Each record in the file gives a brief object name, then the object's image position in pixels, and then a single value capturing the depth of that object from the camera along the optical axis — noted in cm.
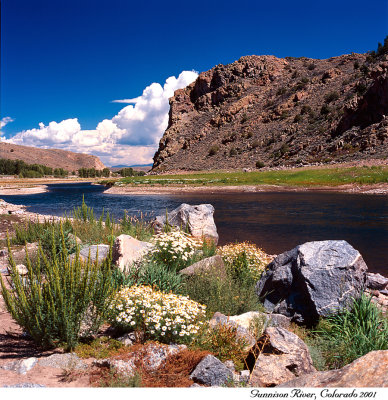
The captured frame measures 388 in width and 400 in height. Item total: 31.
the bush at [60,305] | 491
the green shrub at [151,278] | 673
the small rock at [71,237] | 1033
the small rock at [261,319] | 570
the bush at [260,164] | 7550
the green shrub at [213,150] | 9756
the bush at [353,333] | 495
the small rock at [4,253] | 1091
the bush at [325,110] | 8019
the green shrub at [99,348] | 485
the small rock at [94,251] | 872
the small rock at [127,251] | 771
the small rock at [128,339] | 514
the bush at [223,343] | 488
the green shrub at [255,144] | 8792
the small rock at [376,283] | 879
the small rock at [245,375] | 431
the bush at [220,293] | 660
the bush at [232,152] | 9025
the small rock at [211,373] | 414
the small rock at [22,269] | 835
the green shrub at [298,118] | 8531
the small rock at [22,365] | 439
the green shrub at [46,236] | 919
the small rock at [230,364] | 464
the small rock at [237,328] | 515
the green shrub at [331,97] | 8356
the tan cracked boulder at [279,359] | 424
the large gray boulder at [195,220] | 1221
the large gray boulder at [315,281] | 632
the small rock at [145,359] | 420
